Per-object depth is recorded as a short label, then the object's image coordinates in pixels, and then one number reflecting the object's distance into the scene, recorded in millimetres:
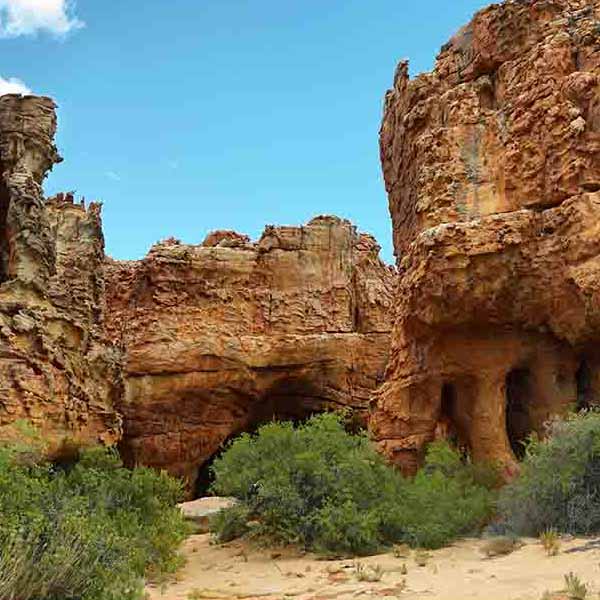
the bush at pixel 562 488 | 9266
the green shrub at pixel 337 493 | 10148
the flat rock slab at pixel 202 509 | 14066
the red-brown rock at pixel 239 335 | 20562
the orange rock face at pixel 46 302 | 9805
